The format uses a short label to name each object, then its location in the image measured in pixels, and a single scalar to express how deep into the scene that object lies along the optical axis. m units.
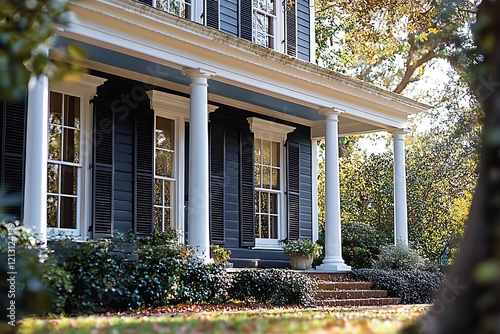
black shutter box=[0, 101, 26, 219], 11.48
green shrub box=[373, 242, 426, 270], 15.92
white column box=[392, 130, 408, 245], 16.56
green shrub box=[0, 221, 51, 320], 2.80
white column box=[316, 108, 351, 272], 14.95
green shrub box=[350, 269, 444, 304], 14.76
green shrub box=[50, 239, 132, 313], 9.91
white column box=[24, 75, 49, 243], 9.51
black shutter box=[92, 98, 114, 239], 12.63
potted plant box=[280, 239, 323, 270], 15.01
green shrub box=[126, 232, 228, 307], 10.76
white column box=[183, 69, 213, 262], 11.91
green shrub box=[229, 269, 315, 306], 12.34
